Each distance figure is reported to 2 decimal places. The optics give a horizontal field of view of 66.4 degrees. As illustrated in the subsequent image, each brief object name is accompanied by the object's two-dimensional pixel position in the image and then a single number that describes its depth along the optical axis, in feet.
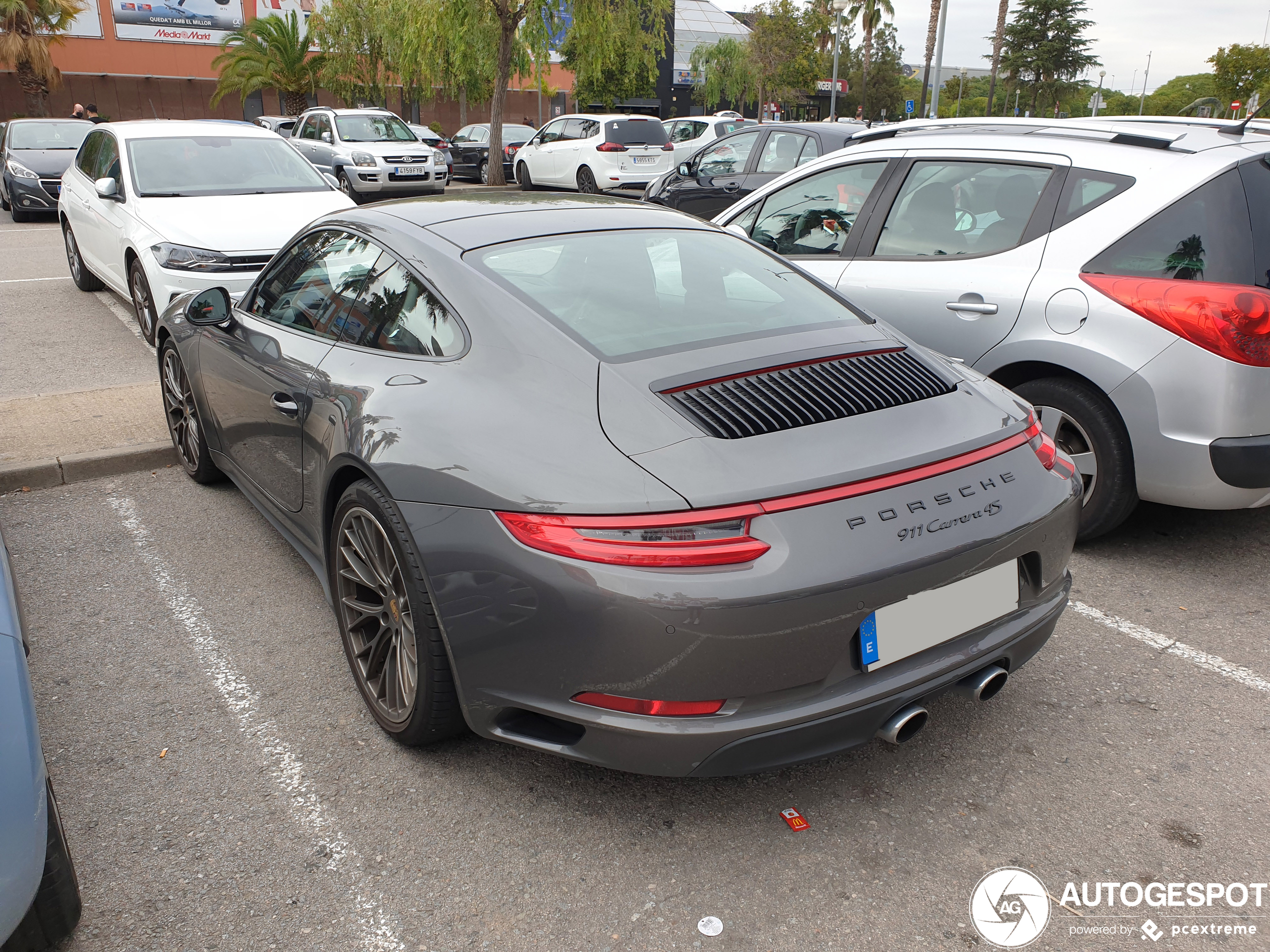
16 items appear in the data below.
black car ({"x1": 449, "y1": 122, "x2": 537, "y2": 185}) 77.10
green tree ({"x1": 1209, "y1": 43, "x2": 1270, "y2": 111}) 148.46
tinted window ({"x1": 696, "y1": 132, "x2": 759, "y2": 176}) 36.29
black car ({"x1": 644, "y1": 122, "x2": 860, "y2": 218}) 33.91
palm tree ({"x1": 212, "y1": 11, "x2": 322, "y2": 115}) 109.09
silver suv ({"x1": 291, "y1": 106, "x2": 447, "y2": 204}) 57.67
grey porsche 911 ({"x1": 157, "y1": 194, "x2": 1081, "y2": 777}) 6.79
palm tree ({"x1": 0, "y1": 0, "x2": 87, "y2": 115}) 104.94
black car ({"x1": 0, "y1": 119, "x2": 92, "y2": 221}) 50.65
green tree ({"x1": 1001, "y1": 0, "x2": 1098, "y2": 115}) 198.08
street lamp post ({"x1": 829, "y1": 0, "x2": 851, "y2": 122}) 107.04
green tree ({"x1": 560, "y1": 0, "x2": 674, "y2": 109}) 68.44
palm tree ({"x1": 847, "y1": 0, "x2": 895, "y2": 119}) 205.98
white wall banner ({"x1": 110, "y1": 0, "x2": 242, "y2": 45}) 127.95
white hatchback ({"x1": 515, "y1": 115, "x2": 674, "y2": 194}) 60.08
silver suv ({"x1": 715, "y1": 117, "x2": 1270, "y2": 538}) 11.51
